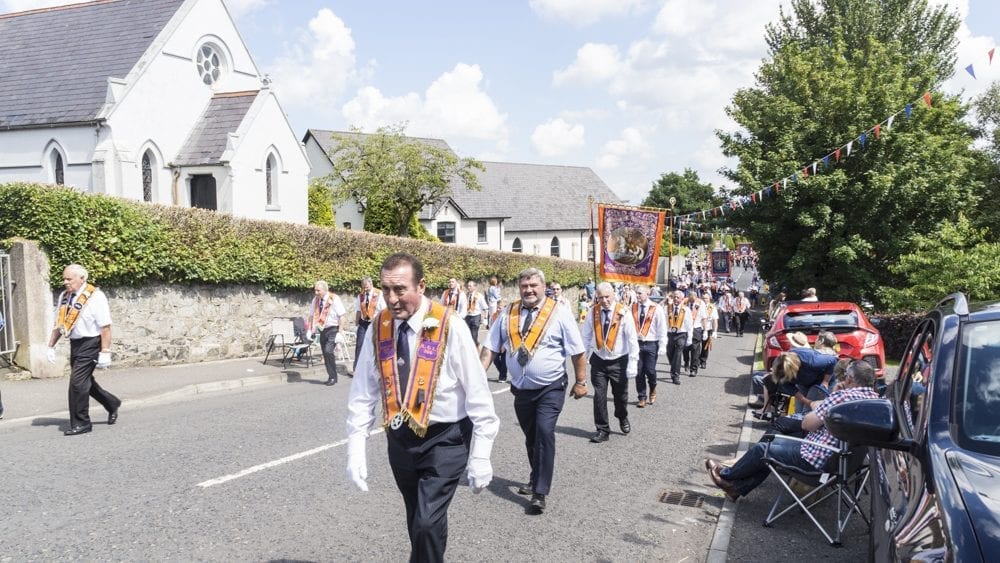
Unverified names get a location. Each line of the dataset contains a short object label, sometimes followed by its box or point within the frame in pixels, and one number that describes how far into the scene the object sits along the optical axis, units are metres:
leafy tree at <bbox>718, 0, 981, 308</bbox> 24.11
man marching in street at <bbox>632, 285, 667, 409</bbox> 11.85
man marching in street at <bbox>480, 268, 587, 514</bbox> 6.38
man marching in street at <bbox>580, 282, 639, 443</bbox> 8.84
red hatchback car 11.13
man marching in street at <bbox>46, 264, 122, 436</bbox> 8.30
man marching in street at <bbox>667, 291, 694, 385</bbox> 14.74
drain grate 6.67
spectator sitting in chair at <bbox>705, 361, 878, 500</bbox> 5.71
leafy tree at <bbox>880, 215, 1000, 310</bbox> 16.72
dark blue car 2.42
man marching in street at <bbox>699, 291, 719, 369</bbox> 17.18
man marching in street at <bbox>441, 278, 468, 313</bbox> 16.58
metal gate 12.28
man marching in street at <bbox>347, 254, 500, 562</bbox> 3.92
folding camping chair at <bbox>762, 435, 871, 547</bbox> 5.58
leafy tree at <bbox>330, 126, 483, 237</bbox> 38.41
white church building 25.80
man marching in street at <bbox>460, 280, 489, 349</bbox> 17.28
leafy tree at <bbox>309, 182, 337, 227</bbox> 39.25
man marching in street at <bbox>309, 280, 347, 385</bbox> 13.43
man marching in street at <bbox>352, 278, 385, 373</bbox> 13.27
